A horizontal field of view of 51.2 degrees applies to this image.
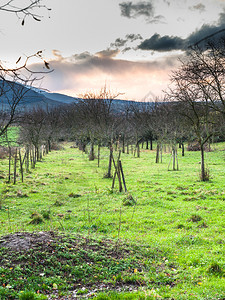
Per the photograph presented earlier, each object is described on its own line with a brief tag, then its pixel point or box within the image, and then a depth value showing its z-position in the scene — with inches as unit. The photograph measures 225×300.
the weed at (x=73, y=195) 585.0
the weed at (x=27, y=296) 176.7
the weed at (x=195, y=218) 386.9
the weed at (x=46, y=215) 415.0
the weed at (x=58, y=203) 511.4
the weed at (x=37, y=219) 390.3
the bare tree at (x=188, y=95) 721.6
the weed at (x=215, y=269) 227.3
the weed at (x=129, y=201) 500.8
